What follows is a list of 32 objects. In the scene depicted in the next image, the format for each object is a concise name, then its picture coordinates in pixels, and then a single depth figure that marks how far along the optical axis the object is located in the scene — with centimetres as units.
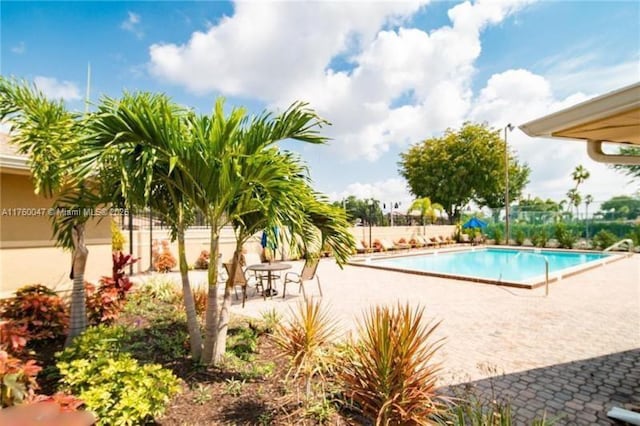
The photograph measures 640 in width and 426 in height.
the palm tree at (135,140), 310
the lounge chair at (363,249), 2002
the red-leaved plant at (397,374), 279
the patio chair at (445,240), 2607
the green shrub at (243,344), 453
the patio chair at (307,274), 858
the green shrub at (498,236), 2614
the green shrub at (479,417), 255
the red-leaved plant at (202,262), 1377
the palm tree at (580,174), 4616
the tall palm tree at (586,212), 2325
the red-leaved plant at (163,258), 1265
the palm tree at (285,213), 352
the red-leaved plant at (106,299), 554
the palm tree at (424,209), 2647
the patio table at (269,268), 856
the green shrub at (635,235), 2030
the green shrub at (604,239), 2086
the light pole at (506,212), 2562
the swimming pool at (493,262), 1349
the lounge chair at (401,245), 2267
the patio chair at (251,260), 1118
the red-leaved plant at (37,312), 480
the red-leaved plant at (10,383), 234
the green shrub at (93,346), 376
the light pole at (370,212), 2136
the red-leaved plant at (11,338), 329
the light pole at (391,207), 2611
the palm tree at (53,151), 450
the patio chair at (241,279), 757
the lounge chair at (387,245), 2138
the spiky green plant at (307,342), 326
